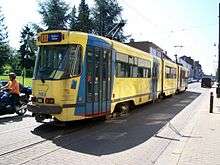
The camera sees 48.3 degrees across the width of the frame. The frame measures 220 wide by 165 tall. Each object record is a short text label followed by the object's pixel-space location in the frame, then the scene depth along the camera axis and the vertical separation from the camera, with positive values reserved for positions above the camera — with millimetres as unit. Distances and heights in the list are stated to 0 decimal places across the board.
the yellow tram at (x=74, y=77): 7729 +94
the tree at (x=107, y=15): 45865 +12172
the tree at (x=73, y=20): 47990 +11760
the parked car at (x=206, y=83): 46962 -500
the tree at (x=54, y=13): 46662 +12835
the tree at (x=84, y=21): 45938 +11138
